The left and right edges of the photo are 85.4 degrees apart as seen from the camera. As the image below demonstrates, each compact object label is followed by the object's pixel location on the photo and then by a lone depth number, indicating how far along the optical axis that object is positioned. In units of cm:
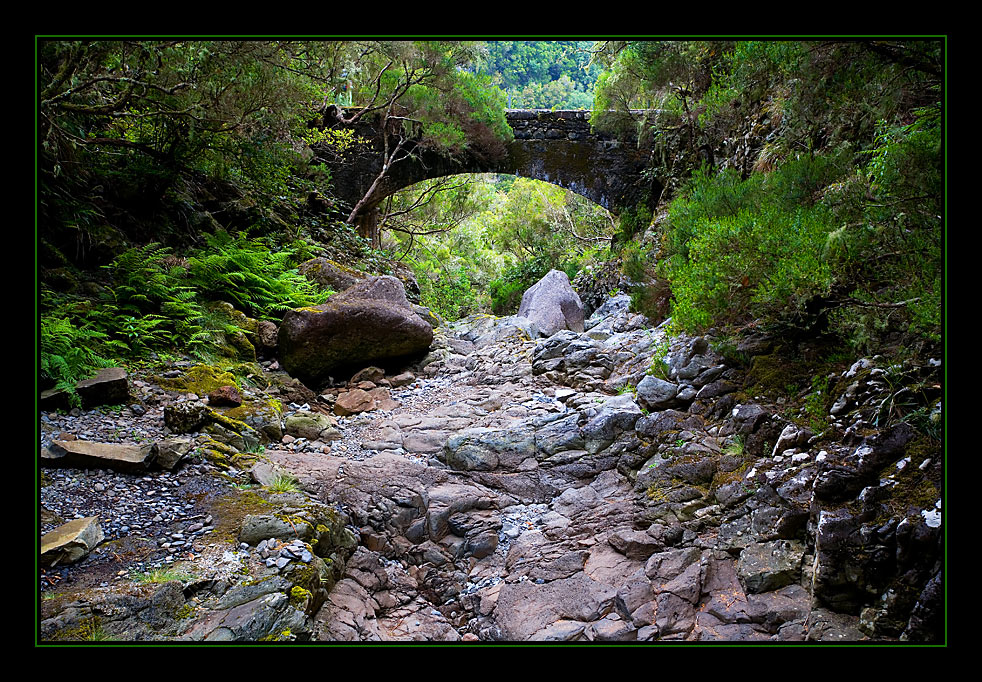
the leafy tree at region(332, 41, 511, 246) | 1061
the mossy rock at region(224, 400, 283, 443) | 482
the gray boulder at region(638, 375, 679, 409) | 489
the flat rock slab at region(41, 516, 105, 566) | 250
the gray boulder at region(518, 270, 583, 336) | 1051
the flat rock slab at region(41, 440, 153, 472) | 326
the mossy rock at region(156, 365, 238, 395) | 483
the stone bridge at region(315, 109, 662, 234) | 1296
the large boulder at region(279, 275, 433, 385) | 678
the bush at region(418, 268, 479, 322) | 1727
